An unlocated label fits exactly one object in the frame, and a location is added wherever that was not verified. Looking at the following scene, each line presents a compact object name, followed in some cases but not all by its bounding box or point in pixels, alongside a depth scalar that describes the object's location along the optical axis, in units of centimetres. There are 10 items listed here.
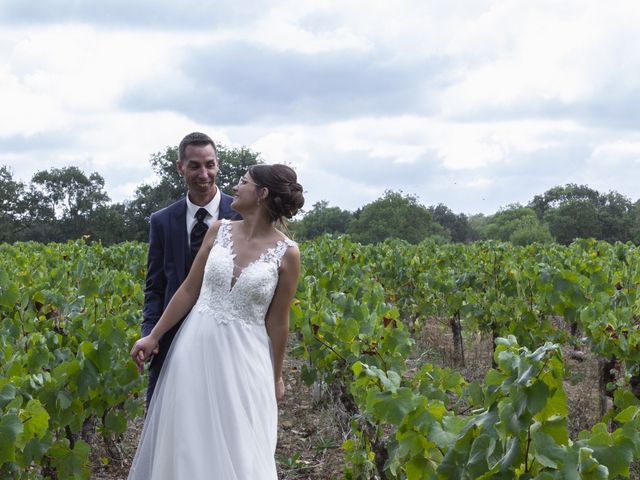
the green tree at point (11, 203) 5644
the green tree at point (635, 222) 6521
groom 376
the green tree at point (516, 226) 7154
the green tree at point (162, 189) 5413
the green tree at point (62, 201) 5631
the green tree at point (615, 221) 6912
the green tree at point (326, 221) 7981
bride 328
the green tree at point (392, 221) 7106
